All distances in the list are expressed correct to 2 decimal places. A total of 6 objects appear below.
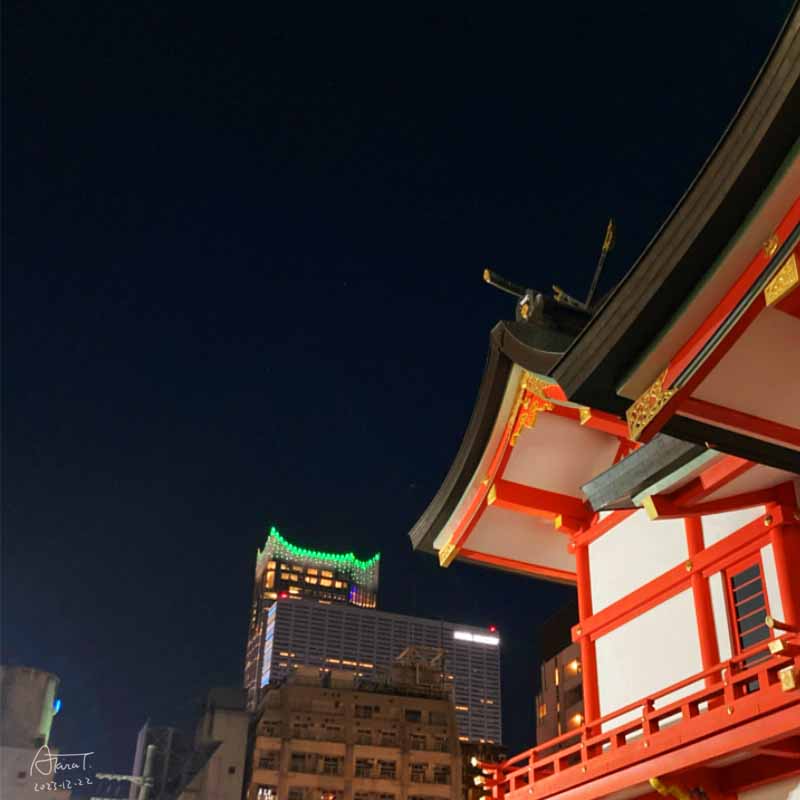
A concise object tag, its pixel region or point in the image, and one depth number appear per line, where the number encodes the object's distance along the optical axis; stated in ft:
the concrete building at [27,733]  164.66
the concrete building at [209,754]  196.24
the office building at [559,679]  184.65
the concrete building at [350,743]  203.92
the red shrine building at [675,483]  24.97
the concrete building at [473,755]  215.31
